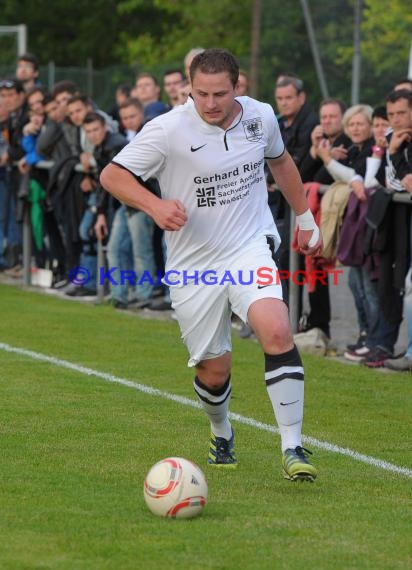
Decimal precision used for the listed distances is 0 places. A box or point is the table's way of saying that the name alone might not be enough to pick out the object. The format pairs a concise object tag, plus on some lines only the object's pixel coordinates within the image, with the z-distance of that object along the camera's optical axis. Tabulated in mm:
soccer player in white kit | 15109
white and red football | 13516
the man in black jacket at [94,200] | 30922
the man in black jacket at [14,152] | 36156
